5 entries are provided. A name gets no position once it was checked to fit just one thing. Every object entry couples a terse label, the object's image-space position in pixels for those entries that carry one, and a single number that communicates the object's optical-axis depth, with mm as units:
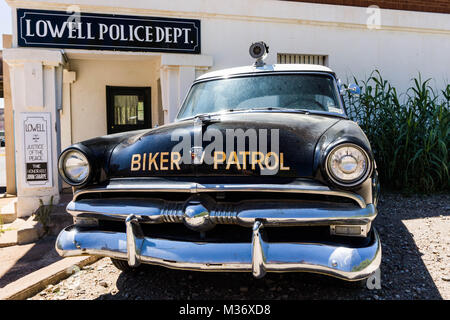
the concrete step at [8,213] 5355
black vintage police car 1881
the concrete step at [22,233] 4312
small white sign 4953
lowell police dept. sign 4941
